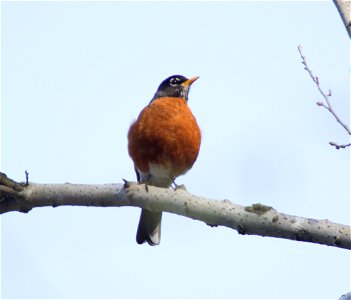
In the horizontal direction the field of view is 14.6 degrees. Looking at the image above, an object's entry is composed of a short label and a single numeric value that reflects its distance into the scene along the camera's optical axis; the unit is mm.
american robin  13023
